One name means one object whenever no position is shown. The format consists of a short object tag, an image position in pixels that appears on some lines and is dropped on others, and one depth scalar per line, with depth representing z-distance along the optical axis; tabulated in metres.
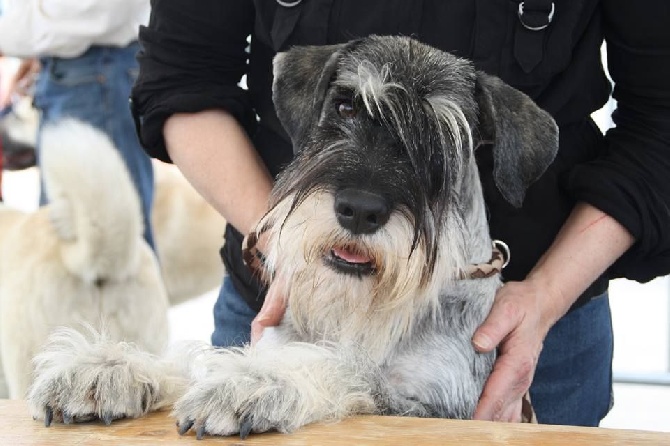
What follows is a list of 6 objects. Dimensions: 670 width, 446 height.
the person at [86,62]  2.69
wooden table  1.40
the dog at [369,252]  1.54
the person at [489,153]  1.70
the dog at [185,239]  3.04
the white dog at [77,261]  2.32
